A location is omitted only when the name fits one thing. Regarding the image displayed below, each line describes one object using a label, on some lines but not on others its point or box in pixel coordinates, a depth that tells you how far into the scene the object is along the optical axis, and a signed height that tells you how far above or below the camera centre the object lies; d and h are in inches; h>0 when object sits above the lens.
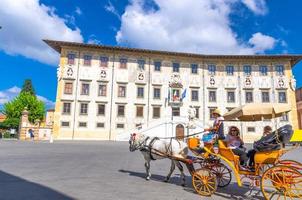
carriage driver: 272.5 +10.8
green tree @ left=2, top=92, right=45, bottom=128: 2073.1 +225.1
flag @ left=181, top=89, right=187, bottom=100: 1424.7 +240.5
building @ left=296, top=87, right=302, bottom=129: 1752.0 +251.0
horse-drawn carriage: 211.9 -24.5
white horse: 301.4 -12.3
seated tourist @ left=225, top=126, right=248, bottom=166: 251.4 -5.7
